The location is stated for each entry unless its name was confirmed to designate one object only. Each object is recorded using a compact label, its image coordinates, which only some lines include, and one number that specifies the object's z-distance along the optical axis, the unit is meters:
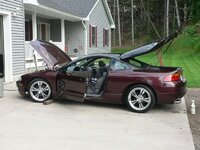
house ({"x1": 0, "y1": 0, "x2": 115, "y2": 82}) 13.15
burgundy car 8.29
